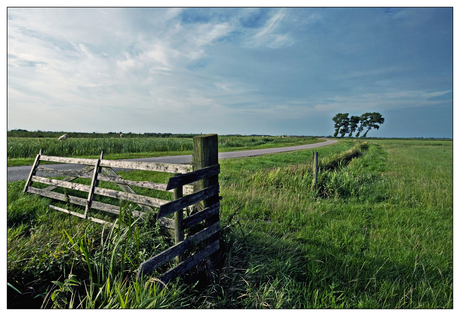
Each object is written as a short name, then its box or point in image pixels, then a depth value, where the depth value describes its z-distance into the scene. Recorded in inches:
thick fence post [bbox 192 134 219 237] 138.1
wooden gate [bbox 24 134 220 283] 111.9
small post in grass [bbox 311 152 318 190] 364.5
